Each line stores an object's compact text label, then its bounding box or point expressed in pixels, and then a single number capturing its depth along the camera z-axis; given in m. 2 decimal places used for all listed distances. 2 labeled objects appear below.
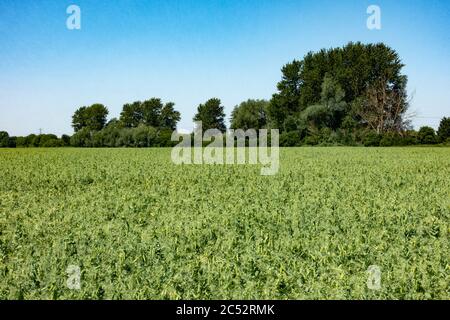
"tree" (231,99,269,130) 83.80
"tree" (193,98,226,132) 90.97
